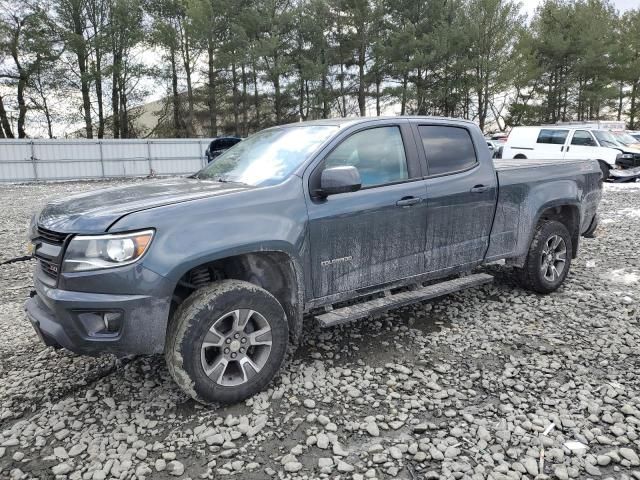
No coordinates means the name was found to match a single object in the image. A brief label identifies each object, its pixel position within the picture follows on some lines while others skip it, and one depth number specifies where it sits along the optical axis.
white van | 16.42
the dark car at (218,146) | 16.16
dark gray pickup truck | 2.76
